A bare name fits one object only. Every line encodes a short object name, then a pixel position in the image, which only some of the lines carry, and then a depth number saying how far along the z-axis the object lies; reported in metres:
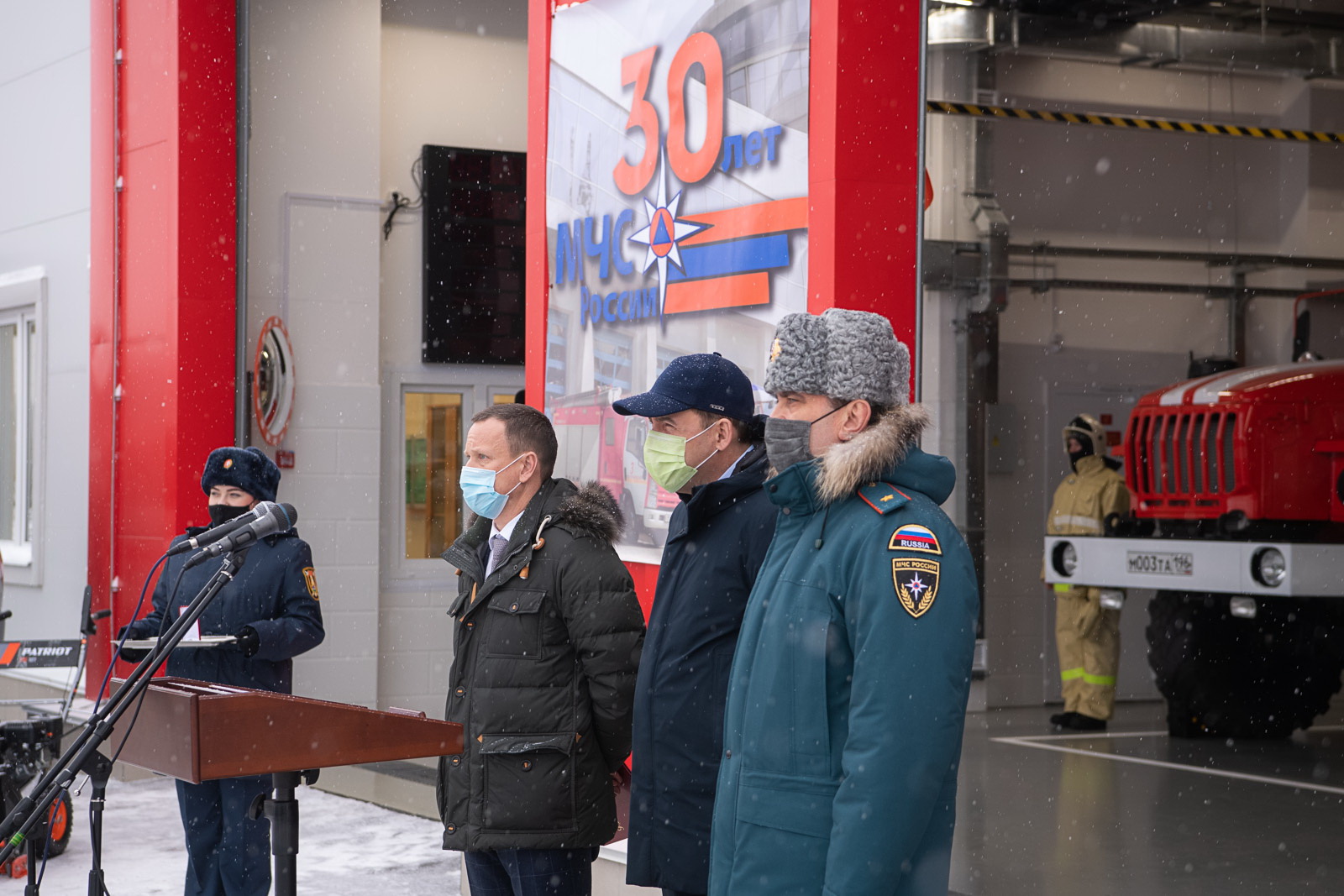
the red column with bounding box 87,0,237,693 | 8.65
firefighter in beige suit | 10.20
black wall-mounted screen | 9.88
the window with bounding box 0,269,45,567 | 10.74
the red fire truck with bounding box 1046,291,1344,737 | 8.16
